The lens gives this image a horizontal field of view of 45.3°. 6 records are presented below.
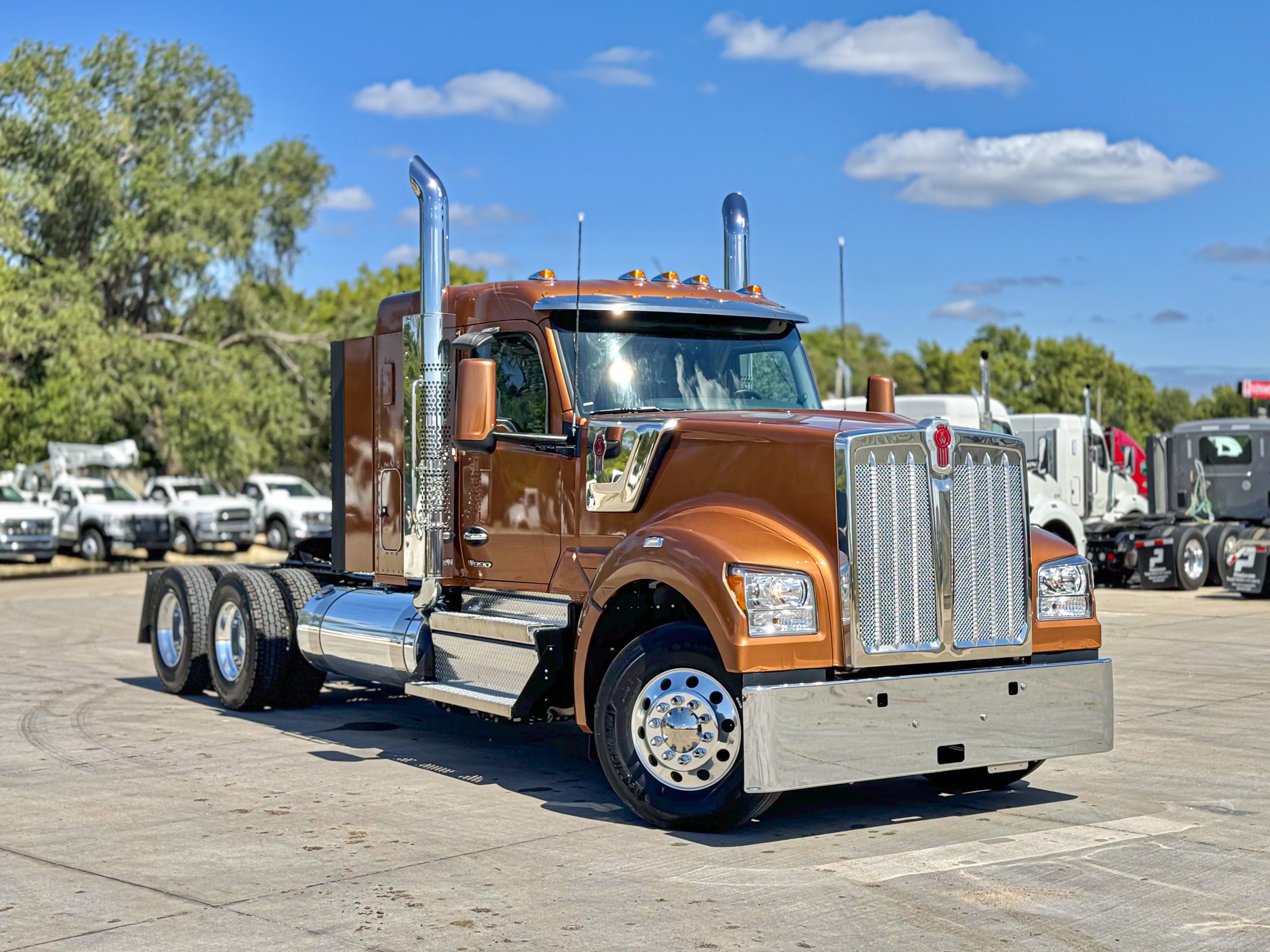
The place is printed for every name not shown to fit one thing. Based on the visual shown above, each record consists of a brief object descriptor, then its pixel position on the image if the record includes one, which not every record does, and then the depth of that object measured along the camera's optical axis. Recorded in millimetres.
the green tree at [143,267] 35594
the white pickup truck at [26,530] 32094
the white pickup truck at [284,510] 37094
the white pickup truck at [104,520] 33938
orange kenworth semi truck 6902
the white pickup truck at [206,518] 35500
